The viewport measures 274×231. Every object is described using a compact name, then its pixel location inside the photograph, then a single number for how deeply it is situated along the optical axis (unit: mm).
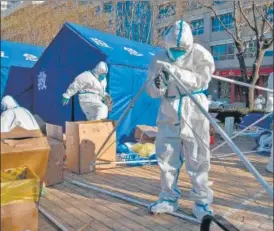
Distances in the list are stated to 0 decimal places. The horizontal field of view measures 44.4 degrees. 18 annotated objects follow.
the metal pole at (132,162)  4566
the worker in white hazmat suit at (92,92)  5402
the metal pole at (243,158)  1561
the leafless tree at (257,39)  11070
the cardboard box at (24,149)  2088
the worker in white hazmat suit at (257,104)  11052
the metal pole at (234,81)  2270
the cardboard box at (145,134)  6035
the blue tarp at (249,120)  6004
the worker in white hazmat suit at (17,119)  2182
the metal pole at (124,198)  2904
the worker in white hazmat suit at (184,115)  2830
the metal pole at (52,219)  2669
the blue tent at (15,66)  8445
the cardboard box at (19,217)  2182
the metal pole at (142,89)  2675
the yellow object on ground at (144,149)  5309
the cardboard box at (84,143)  4379
